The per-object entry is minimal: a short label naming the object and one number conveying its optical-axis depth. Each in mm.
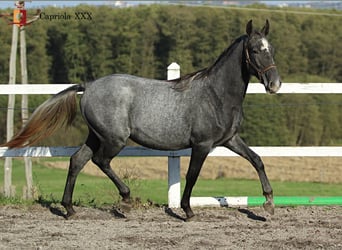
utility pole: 39819
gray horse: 14227
